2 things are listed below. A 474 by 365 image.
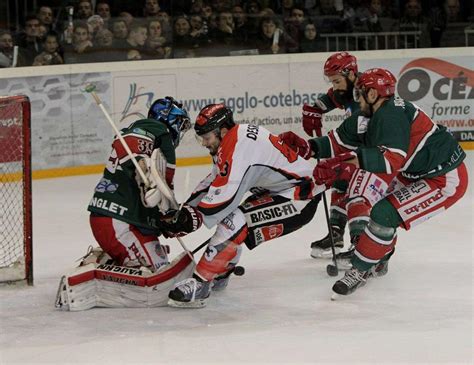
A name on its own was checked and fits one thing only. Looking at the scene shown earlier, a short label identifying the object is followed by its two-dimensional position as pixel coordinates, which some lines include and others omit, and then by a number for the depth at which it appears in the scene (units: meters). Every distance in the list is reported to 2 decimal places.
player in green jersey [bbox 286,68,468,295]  8.40
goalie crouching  8.40
